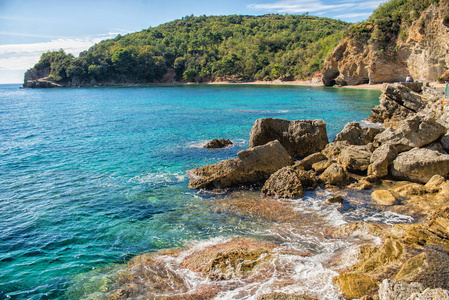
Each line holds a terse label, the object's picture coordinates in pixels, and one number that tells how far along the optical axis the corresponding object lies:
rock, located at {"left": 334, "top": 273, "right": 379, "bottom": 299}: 6.29
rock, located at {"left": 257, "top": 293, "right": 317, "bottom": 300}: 5.91
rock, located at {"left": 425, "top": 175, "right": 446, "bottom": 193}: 11.99
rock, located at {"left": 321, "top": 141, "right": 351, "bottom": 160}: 17.49
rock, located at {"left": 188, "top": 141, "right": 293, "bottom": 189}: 14.12
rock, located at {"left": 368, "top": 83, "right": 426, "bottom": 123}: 26.64
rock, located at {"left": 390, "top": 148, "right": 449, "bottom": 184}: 13.29
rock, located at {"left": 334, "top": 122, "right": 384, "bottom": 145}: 19.25
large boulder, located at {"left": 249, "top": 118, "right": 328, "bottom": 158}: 18.09
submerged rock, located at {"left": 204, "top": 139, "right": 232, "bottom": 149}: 21.36
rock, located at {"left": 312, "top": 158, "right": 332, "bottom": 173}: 15.04
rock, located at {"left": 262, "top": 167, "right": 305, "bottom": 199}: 12.73
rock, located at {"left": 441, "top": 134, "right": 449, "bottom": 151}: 16.09
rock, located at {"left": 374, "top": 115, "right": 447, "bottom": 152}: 15.38
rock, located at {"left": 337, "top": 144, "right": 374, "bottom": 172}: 15.04
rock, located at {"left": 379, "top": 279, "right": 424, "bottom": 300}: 5.29
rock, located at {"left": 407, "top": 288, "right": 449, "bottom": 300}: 4.78
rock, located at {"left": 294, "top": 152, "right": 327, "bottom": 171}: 15.63
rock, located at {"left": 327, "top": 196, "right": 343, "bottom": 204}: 11.94
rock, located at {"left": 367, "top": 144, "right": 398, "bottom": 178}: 14.14
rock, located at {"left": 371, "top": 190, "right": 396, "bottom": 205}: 11.64
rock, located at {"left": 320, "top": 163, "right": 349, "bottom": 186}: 13.81
